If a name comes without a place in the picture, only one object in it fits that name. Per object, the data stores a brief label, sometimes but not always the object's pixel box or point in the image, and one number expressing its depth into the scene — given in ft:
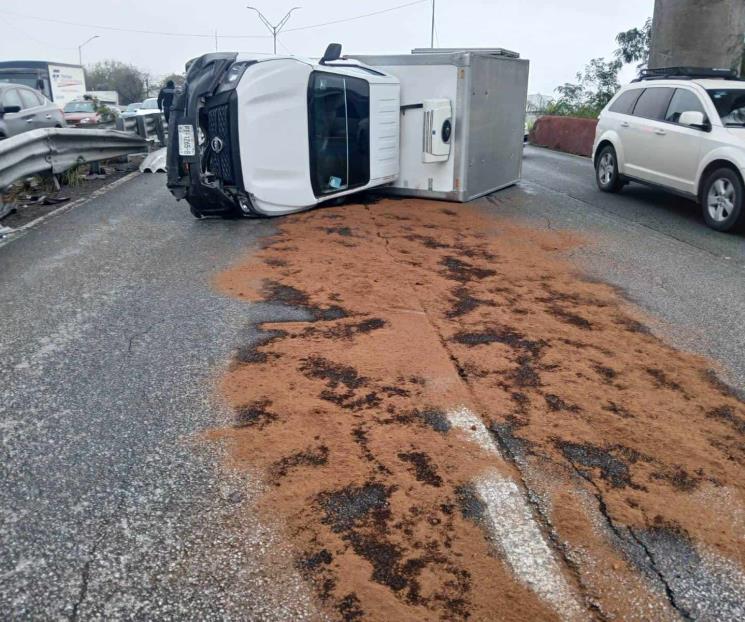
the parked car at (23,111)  40.04
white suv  28.09
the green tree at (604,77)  78.43
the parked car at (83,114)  57.87
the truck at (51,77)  89.20
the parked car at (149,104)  128.51
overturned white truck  25.45
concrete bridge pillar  46.50
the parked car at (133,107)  131.87
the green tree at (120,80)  257.34
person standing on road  27.73
